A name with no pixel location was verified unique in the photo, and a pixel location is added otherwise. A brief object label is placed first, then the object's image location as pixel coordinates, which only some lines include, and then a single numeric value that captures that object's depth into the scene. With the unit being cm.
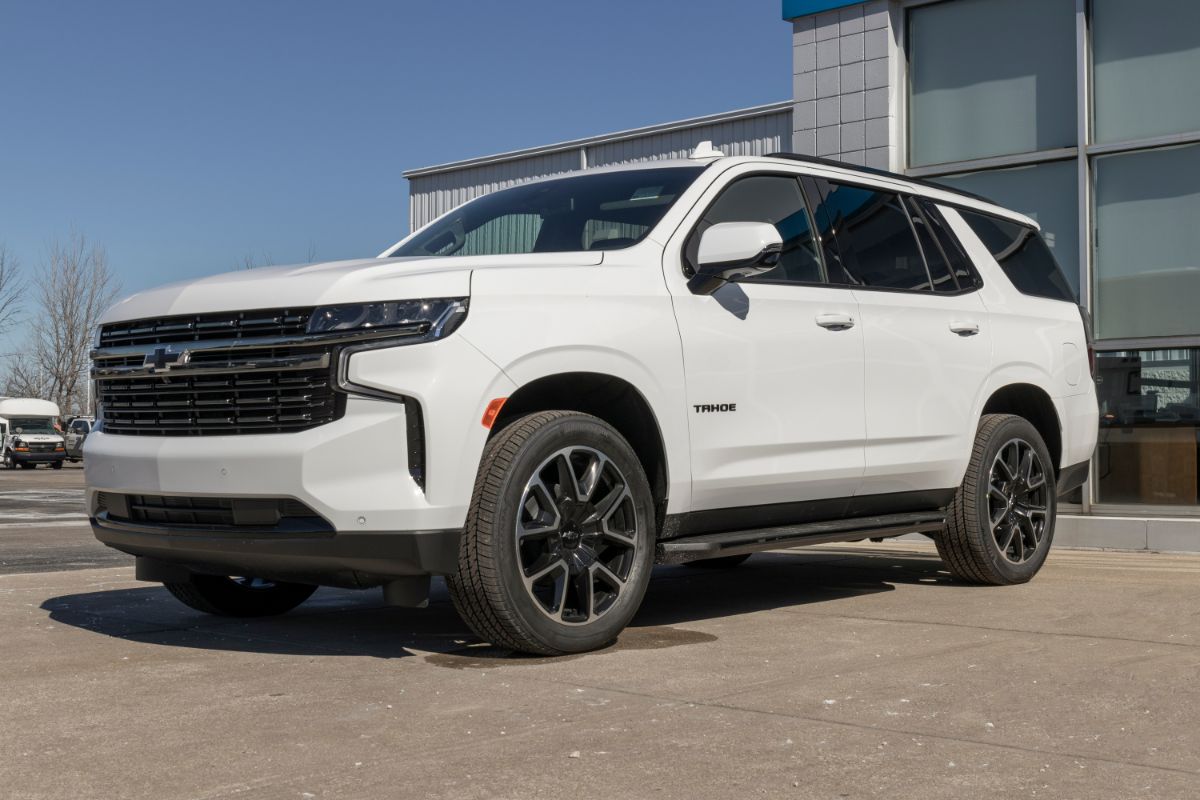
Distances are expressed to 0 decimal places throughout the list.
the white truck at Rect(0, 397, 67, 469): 4459
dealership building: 1150
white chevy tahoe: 464
